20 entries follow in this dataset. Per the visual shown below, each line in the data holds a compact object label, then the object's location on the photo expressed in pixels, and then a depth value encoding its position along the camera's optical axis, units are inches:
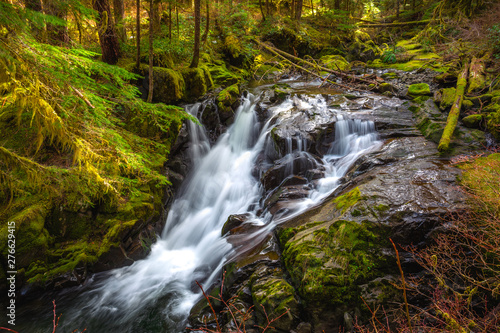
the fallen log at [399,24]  759.5
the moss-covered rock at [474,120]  290.0
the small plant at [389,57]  645.9
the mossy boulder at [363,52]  730.2
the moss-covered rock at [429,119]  304.2
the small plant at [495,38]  339.0
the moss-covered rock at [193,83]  404.8
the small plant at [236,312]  162.6
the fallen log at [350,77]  492.6
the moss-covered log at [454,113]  274.4
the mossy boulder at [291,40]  703.7
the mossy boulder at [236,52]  583.2
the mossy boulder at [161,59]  370.3
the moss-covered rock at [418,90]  408.2
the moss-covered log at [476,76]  329.7
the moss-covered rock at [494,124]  266.8
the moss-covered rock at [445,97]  339.3
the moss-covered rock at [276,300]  154.3
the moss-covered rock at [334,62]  617.0
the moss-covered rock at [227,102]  408.2
